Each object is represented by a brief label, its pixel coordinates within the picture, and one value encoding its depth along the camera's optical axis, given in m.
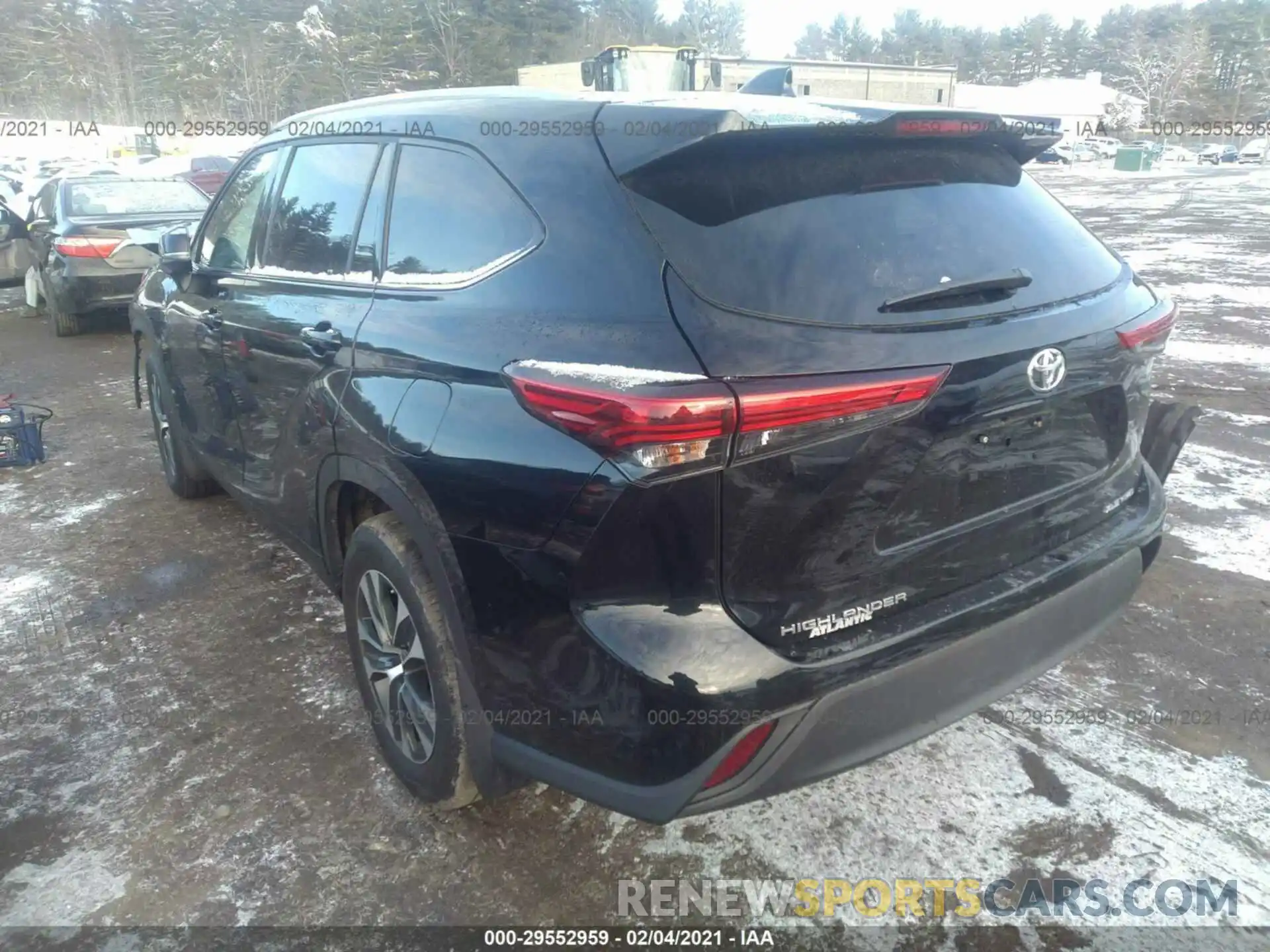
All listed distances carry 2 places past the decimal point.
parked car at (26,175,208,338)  9.13
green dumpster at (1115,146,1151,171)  46.22
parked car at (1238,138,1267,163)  62.05
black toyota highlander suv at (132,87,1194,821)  1.76
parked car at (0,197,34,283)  10.25
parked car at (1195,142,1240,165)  63.00
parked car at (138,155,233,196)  21.62
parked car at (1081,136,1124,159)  64.62
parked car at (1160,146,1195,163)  64.53
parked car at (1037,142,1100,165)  57.31
